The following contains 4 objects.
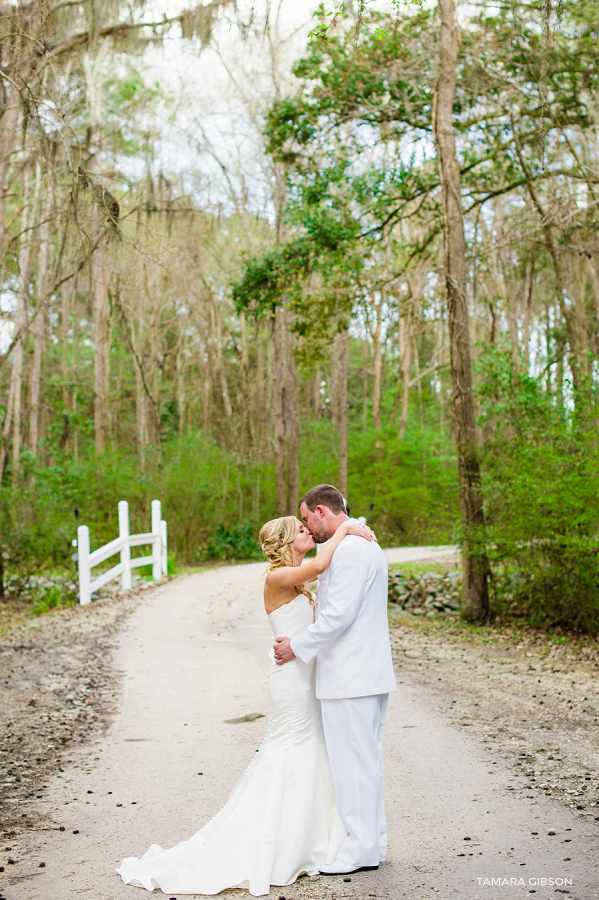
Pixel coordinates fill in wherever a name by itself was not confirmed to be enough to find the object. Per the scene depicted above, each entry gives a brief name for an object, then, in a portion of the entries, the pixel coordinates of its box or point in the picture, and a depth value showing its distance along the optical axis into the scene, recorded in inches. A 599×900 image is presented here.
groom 150.7
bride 145.4
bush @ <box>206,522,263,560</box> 994.1
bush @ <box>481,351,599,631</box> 399.2
